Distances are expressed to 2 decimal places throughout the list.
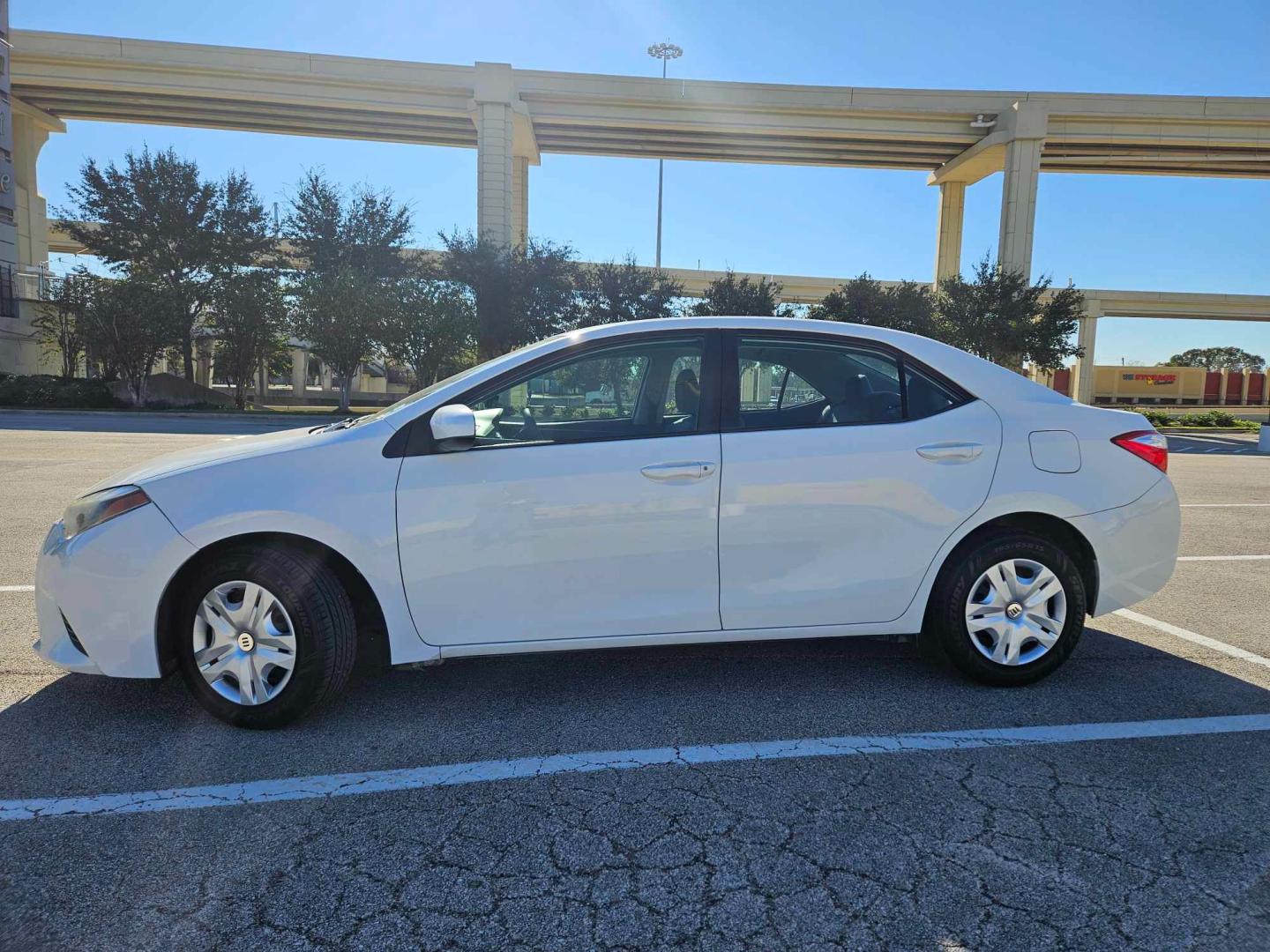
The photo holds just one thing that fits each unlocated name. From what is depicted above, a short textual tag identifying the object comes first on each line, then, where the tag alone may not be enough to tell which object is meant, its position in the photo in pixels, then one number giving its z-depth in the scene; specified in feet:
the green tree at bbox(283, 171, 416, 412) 106.93
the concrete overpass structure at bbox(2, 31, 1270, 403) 123.13
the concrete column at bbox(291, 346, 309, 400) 179.83
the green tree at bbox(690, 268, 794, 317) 124.36
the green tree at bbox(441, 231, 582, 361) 115.96
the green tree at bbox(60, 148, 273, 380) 116.67
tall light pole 174.70
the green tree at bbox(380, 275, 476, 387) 108.58
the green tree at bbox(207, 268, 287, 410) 115.24
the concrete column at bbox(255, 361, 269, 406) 154.97
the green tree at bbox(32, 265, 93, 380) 105.09
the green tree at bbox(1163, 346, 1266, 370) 343.05
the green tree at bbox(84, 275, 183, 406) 104.06
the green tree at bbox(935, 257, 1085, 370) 107.04
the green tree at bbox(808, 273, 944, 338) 116.37
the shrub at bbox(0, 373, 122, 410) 95.65
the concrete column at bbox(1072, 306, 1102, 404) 184.96
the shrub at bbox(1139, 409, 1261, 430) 105.60
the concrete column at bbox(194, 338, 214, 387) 124.98
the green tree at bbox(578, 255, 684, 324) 121.90
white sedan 10.18
